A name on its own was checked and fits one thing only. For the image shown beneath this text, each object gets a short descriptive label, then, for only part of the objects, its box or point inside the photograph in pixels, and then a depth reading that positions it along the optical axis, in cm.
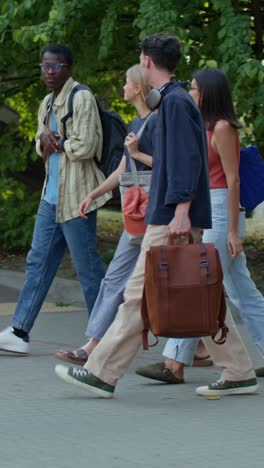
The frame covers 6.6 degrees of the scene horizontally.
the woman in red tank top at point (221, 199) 1254
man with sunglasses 1445
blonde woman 1282
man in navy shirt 1140
